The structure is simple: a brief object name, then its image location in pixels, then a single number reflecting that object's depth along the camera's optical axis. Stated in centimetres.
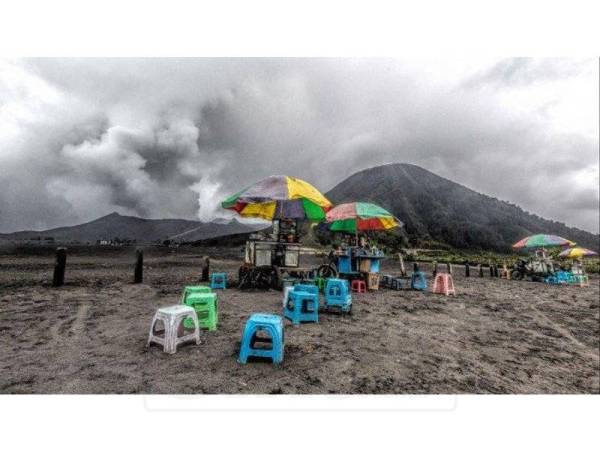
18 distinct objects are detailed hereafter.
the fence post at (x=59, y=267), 715
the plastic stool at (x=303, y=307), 444
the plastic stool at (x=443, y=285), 855
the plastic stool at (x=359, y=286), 811
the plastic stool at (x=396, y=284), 893
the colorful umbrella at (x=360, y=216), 768
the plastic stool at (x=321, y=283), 706
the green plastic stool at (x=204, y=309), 394
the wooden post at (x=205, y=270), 909
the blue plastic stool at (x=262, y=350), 285
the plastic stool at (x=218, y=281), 759
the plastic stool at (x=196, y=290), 456
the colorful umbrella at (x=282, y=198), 626
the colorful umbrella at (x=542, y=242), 1255
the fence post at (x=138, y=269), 824
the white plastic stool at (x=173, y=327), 305
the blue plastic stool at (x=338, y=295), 516
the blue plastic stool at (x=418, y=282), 909
